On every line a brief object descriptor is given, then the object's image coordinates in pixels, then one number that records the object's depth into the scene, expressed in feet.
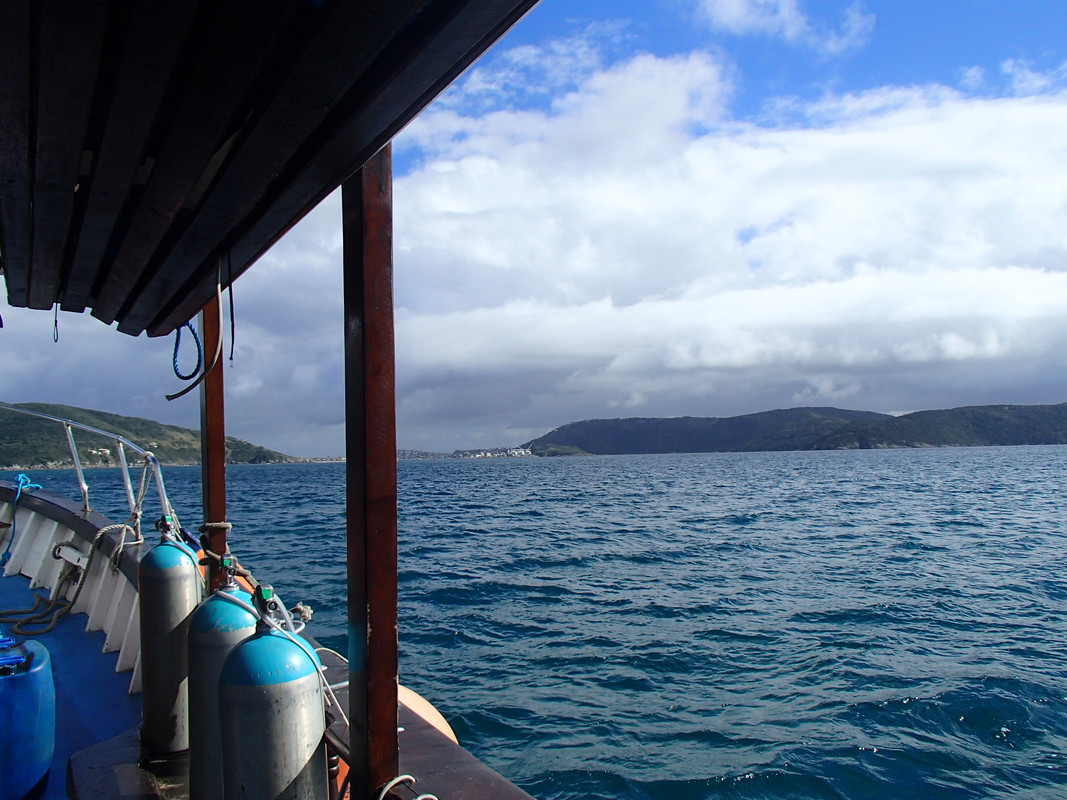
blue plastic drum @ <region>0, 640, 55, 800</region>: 11.57
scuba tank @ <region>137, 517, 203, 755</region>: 12.66
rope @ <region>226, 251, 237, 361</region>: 12.82
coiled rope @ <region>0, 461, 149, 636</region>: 19.34
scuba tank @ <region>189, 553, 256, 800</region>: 10.02
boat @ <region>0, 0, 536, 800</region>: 6.47
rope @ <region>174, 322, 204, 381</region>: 14.97
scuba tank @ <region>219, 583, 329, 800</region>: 8.32
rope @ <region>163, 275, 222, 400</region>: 11.96
